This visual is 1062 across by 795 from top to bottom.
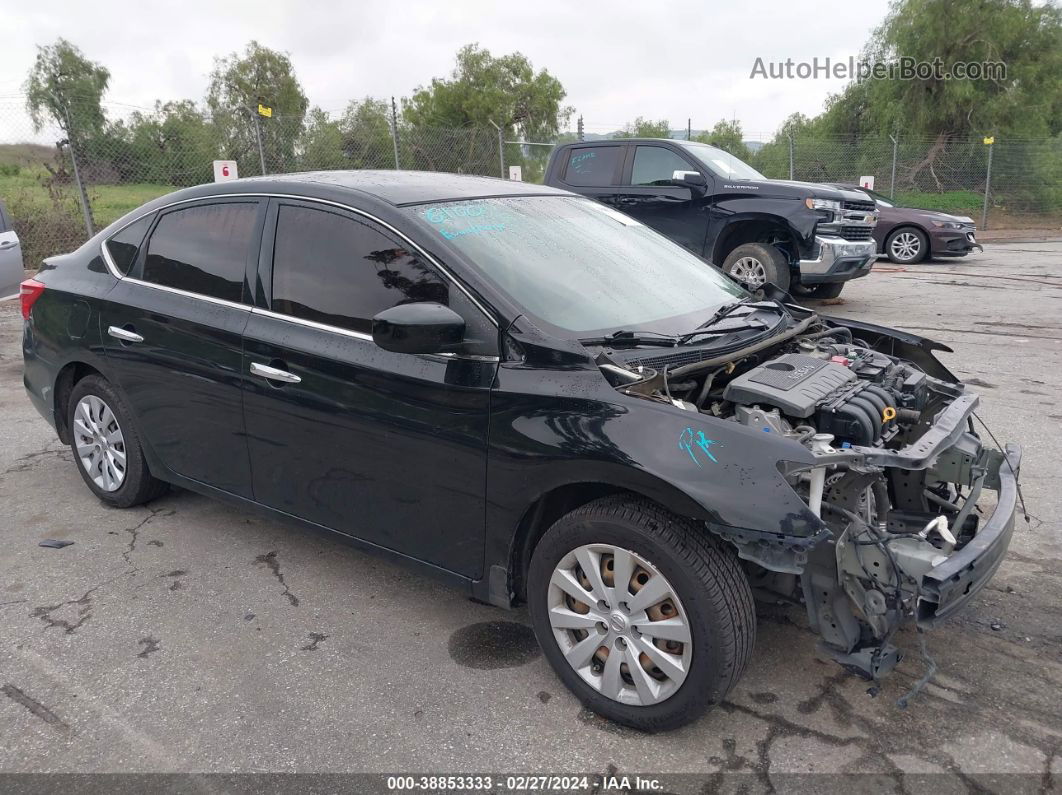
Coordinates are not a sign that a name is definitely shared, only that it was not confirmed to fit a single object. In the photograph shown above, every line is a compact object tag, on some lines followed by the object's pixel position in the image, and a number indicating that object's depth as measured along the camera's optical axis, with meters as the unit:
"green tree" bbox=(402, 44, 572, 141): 41.56
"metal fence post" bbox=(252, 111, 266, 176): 14.06
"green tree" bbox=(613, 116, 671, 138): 33.69
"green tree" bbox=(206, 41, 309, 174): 42.03
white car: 8.84
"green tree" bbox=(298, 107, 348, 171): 16.67
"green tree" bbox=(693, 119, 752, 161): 22.98
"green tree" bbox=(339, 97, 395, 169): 17.91
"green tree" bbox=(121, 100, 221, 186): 13.95
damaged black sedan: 2.52
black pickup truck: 9.11
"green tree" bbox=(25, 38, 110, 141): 12.77
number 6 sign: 12.71
